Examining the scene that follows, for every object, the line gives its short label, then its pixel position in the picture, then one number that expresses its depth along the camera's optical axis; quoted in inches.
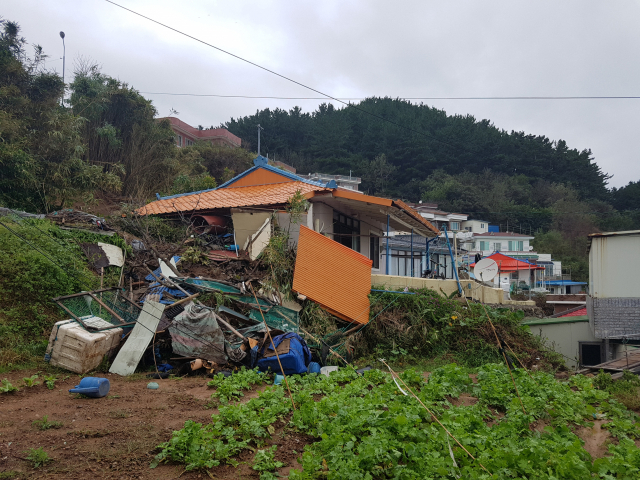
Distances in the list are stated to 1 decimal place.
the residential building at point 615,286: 529.7
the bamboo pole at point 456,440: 164.6
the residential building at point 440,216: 1859.0
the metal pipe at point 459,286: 514.9
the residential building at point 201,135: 1635.1
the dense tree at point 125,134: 805.9
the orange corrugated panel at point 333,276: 436.8
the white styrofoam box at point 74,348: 307.1
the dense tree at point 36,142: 514.0
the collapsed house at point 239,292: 335.9
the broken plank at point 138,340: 325.1
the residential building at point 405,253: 909.2
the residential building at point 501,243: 2034.9
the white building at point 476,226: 2117.0
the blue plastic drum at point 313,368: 360.2
